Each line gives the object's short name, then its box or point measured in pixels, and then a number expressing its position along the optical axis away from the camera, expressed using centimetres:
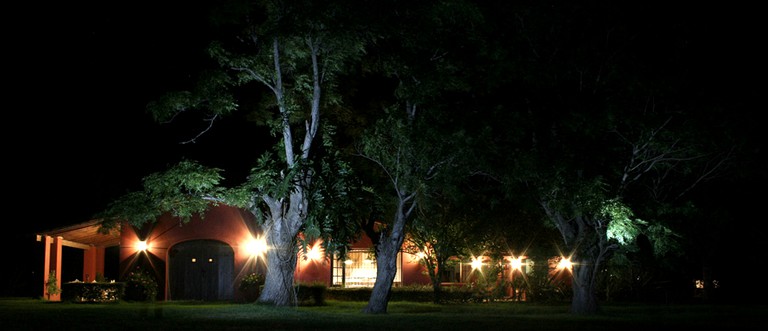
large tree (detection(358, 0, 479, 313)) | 2267
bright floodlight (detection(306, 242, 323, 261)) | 3300
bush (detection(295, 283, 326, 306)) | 2855
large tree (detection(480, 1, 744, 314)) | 2211
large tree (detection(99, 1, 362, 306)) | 2341
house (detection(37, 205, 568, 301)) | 3064
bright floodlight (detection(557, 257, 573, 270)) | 3381
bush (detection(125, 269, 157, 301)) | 2862
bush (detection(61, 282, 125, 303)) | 2664
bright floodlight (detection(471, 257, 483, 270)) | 3509
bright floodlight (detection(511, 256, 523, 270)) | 3422
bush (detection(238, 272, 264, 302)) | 2966
